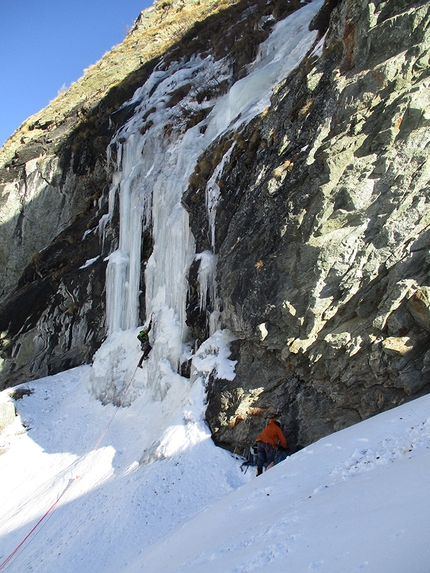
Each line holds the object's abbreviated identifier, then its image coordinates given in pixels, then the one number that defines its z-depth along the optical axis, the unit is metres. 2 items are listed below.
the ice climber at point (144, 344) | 12.10
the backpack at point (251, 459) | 7.18
